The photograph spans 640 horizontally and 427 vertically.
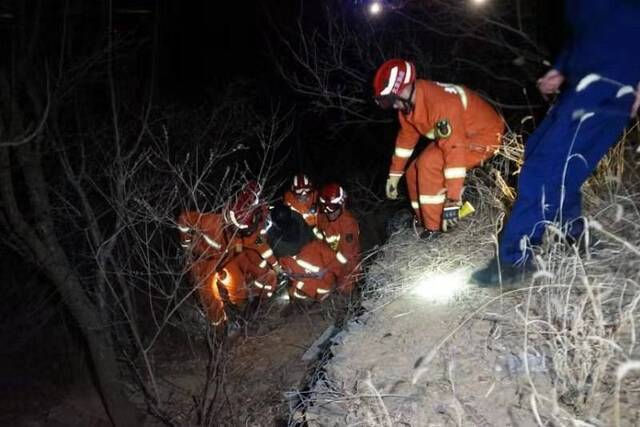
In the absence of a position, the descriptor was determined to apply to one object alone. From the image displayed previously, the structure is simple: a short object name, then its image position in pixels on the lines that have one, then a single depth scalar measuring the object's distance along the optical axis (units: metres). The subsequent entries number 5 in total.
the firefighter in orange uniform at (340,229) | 7.32
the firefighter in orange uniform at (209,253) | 5.96
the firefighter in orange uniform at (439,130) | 4.27
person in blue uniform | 2.98
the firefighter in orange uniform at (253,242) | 6.51
